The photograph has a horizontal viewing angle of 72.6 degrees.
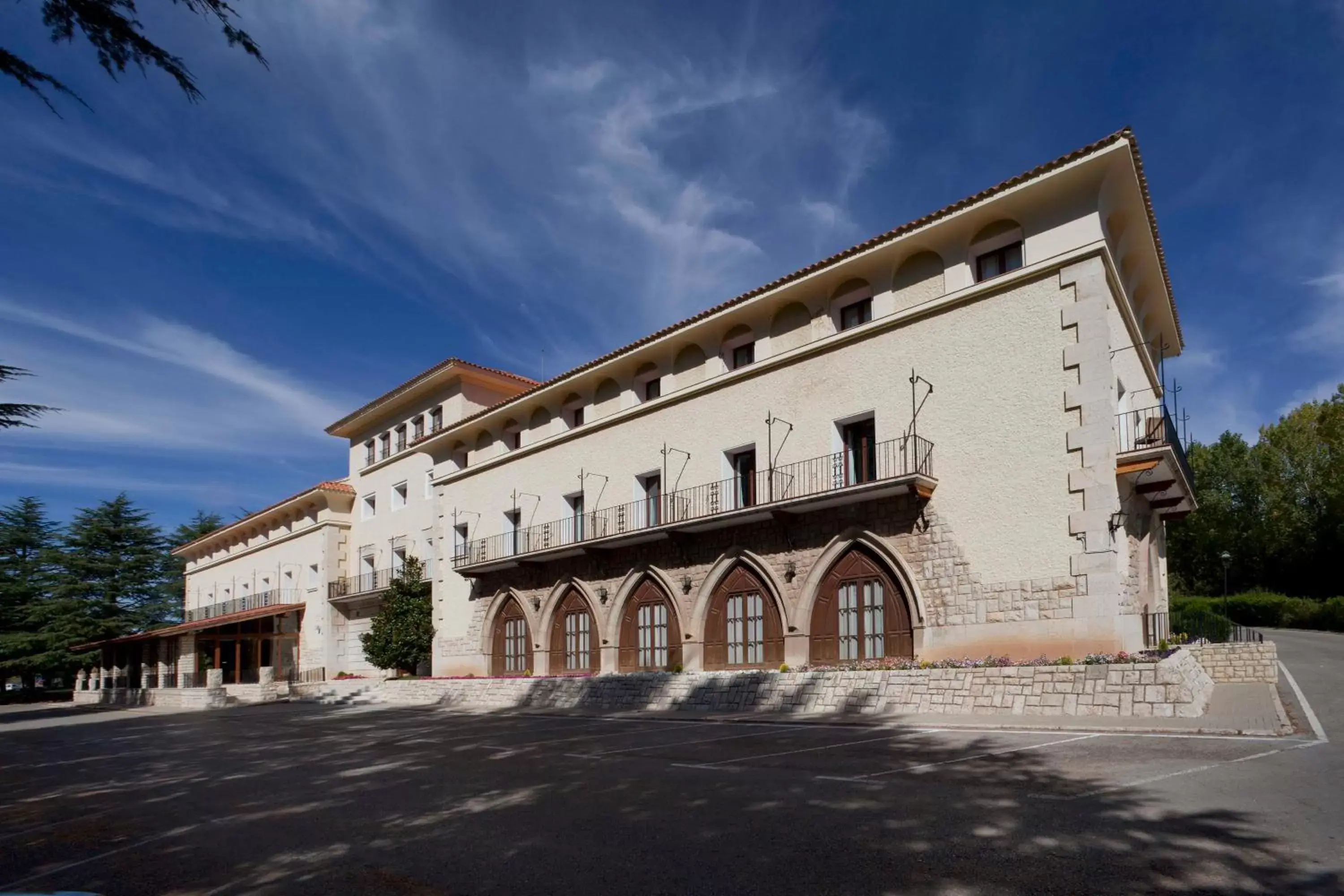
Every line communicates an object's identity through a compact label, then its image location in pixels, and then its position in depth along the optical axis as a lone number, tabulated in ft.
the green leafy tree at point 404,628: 103.45
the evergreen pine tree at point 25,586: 154.92
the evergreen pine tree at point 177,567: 200.85
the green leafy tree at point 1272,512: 166.30
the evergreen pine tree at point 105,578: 161.58
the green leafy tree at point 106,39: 22.93
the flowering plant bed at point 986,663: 44.93
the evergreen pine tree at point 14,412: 30.27
